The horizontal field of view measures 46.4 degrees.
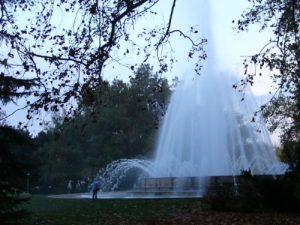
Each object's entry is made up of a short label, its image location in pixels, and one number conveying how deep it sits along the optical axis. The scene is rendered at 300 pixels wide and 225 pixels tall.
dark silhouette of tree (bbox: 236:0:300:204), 8.57
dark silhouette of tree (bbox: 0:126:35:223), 8.21
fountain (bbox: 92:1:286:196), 21.43
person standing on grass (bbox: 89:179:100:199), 20.78
